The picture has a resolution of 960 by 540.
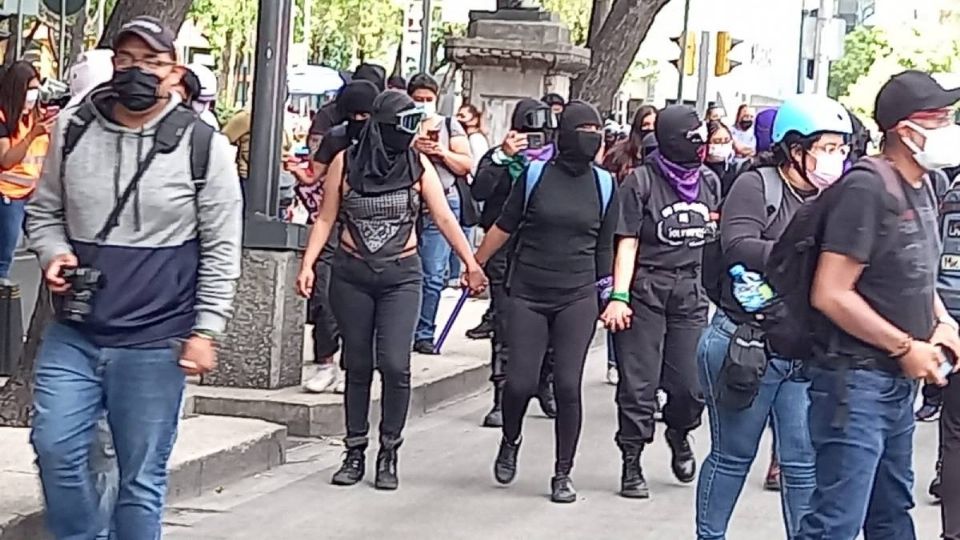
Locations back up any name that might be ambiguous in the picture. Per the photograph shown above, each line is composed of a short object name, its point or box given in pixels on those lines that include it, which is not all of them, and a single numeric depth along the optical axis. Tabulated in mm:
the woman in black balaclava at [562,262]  8602
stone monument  16844
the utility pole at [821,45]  25484
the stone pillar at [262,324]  10164
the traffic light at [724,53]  25500
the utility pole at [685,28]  24812
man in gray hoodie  5512
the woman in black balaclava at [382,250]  8594
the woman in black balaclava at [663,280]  8750
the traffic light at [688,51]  24923
